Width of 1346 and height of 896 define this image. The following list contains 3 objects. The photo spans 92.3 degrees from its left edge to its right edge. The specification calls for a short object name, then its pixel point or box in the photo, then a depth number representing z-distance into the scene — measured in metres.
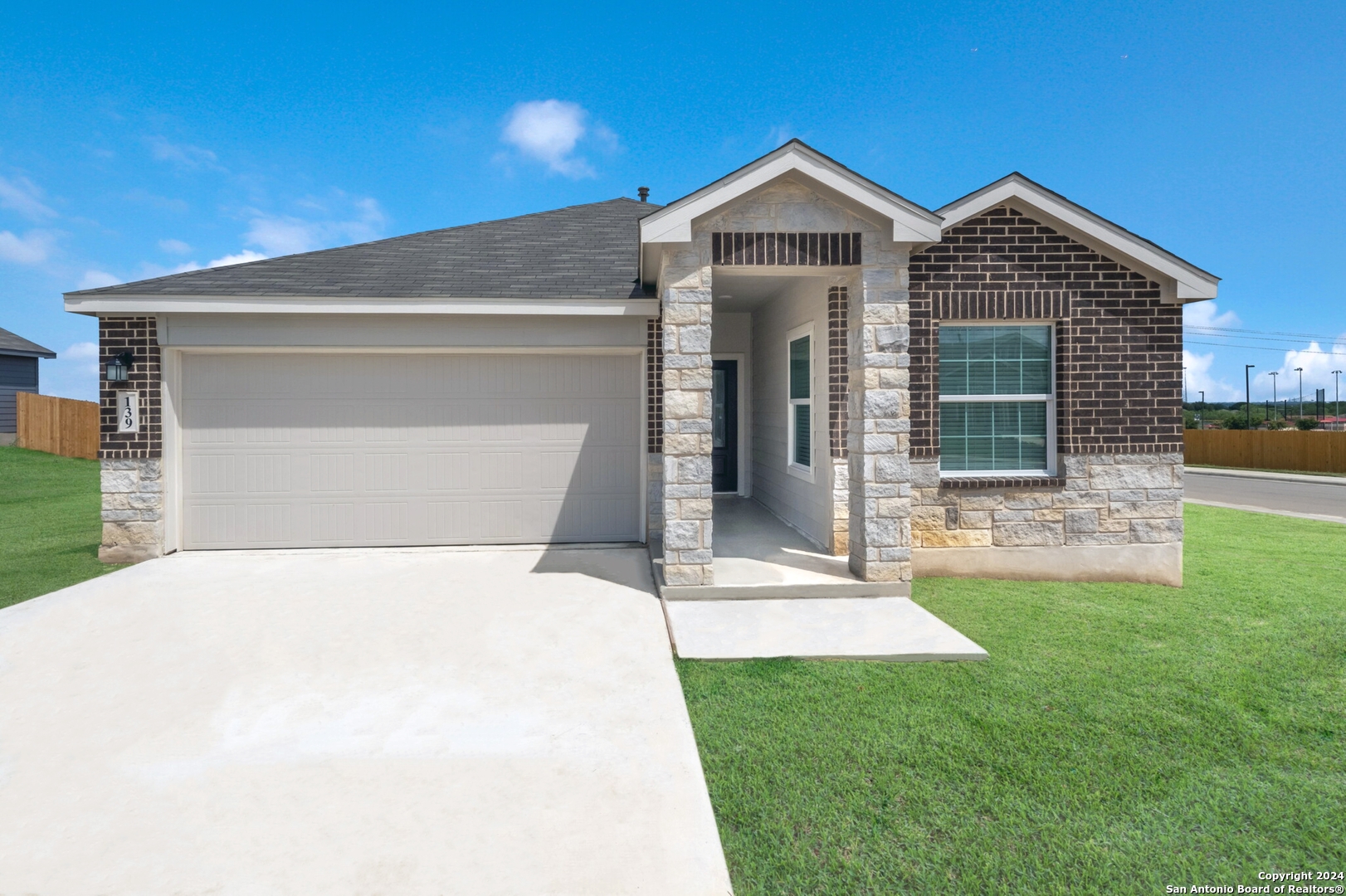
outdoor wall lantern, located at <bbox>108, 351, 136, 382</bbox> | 7.21
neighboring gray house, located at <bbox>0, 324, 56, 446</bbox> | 20.42
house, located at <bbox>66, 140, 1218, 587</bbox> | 5.81
